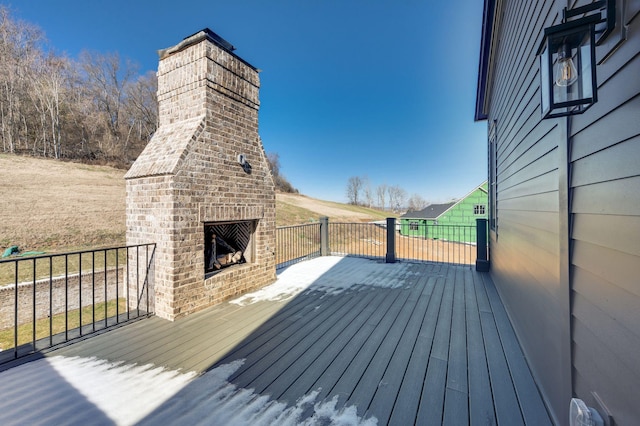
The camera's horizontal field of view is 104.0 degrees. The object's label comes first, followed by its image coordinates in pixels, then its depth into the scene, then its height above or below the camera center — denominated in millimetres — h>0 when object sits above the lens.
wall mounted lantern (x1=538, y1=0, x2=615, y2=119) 1036 +708
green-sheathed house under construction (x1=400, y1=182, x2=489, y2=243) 17141 -76
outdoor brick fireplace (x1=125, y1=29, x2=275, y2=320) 3129 +390
